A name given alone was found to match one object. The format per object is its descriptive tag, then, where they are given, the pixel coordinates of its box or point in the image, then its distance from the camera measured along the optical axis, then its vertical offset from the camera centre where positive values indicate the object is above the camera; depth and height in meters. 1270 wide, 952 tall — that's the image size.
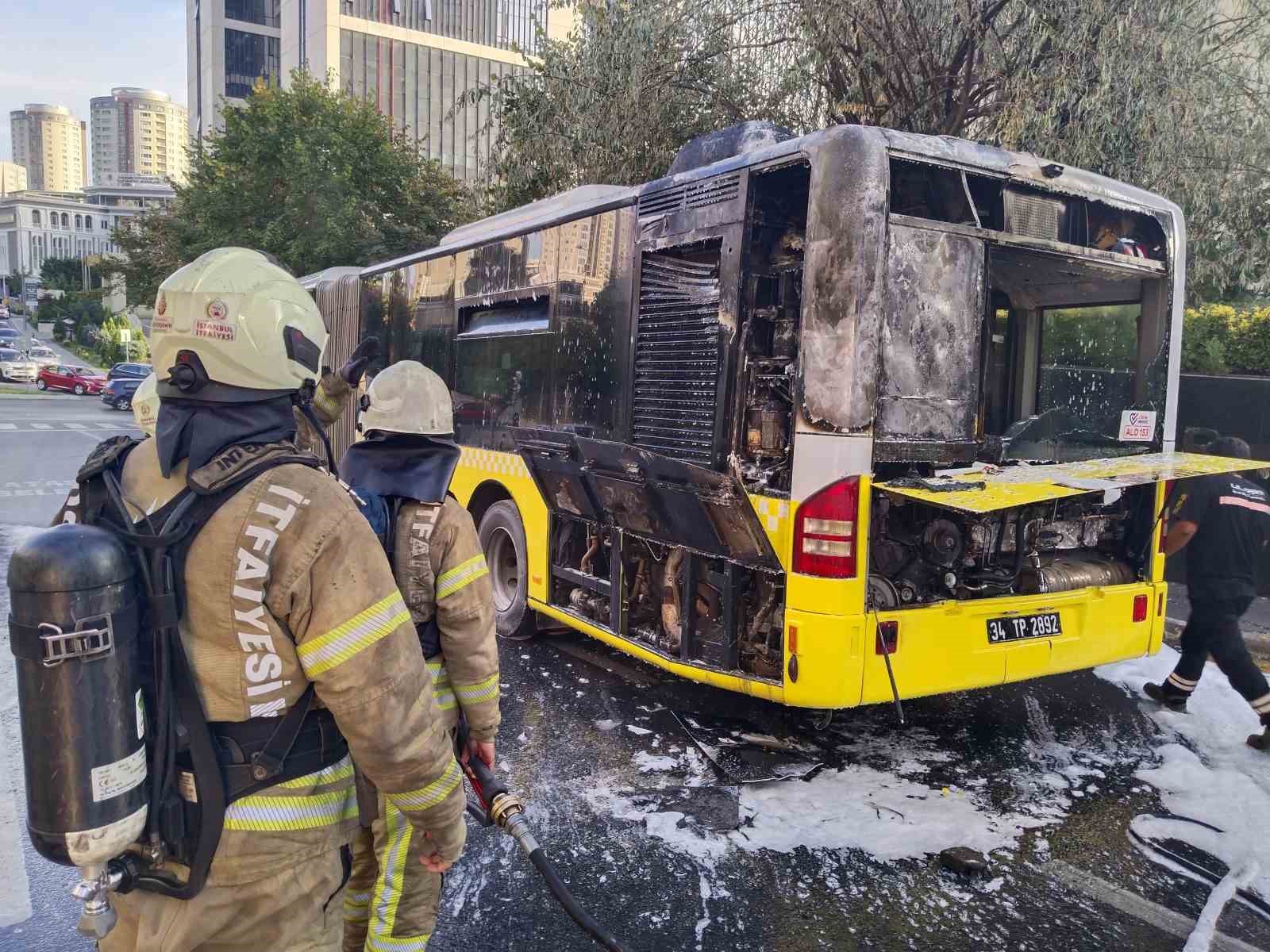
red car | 40.84 -1.46
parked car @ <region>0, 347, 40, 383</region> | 44.38 -1.20
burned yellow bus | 4.16 -0.22
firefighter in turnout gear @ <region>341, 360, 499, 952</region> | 2.73 -0.66
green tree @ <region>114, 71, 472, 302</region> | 24.05 +4.34
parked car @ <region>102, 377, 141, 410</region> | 32.91 -1.57
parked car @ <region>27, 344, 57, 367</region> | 44.77 -0.57
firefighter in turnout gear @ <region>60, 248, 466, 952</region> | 1.79 -0.52
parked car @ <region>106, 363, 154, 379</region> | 34.81 -0.86
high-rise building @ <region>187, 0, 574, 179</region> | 63.75 +21.68
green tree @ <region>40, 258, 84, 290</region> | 98.88 +7.54
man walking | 5.09 -0.97
